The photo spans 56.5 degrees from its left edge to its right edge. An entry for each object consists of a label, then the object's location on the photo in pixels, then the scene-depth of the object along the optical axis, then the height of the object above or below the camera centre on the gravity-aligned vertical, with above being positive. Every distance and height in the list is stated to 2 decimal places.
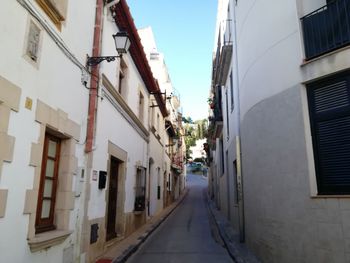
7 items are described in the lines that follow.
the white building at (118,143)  7.13 +1.56
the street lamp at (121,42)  6.93 +3.26
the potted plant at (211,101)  19.66 +6.12
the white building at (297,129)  5.19 +1.26
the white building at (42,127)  4.02 +1.03
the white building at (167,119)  20.41 +7.22
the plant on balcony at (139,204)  11.38 -0.23
